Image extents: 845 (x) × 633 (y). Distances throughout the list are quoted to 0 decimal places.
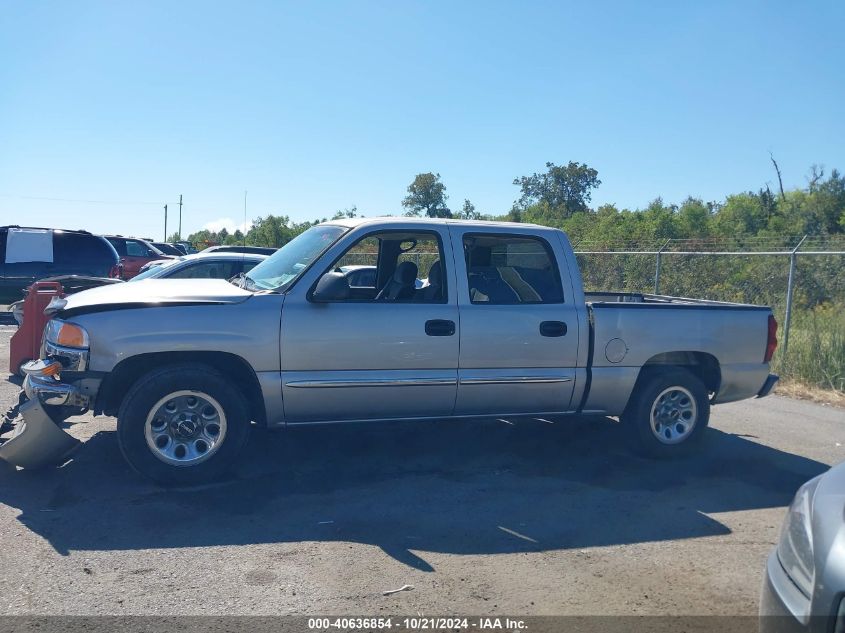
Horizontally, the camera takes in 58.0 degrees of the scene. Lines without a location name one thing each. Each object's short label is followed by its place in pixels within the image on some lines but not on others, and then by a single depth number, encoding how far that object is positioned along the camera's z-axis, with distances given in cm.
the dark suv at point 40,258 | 1619
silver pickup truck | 533
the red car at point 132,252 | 1795
